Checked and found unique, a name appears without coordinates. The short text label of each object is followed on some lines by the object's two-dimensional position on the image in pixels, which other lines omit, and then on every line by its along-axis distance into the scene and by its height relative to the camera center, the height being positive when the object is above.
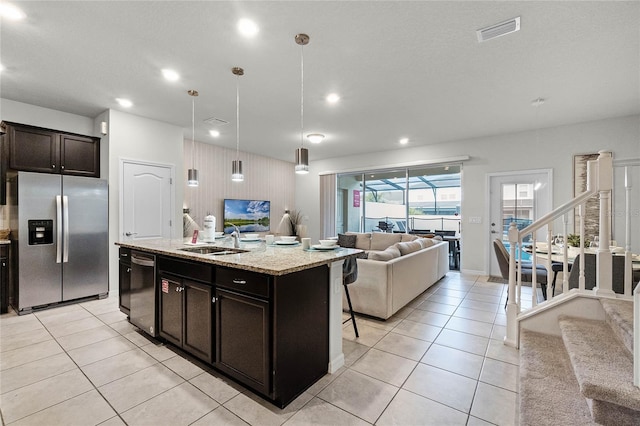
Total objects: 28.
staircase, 1.35 -0.90
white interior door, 4.28 +0.18
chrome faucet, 2.94 -0.29
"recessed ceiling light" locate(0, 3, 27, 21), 2.10 +1.52
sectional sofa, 3.18 -0.82
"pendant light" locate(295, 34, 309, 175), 2.46 +0.58
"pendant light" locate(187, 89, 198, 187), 3.60 +1.50
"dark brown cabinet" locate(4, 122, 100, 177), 3.65 +0.85
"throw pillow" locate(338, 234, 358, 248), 6.33 -0.65
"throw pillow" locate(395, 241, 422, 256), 3.85 -0.50
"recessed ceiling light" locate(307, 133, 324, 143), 5.34 +1.43
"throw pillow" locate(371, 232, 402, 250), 5.97 -0.60
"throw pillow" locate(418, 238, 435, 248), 4.63 -0.52
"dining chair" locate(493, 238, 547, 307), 3.62 -0.73
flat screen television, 6.44 -0.08
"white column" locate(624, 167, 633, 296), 2.06 -0.39
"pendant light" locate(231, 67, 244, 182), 3.03 +1.51
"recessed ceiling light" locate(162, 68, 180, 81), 3.05 +1.52
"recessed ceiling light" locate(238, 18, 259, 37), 2.28 +1.52
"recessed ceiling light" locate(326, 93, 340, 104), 3.65 +1.51
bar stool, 2.50 -0.53
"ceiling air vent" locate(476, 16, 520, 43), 2.24 +1.49
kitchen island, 1.77 -0.72
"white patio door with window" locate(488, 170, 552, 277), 5.04 +0.21
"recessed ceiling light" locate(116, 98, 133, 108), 3.82 +1.50
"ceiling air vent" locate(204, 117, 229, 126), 4.59 +1.50
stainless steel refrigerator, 3.50 -0.34
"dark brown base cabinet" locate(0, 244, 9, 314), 3.46 -0.82
